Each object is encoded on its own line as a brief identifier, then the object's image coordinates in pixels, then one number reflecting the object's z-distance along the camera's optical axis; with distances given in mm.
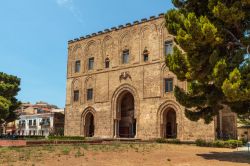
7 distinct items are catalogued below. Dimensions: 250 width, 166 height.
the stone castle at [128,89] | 24071
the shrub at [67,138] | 24925
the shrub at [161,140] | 21980
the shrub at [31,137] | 28852
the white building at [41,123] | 45229
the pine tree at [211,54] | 10796
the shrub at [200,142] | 19710
